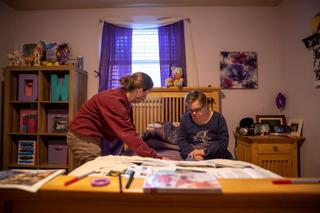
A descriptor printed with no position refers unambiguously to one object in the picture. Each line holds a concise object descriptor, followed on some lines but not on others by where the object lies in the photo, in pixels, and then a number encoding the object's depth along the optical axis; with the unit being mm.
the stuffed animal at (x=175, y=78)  2740
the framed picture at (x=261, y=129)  2504
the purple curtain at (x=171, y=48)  2852
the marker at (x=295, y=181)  699
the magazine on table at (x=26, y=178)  641
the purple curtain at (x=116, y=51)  2885
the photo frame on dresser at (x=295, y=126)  2397
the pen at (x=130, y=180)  677
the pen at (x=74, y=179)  685
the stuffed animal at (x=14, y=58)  2678
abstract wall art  2873
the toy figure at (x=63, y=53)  2775
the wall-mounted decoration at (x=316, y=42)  2092
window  2980
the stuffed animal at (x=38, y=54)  2658
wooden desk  633
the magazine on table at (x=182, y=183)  614
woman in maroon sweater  1442
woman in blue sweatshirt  1713
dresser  2283
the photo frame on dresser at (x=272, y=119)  2725
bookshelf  2613
